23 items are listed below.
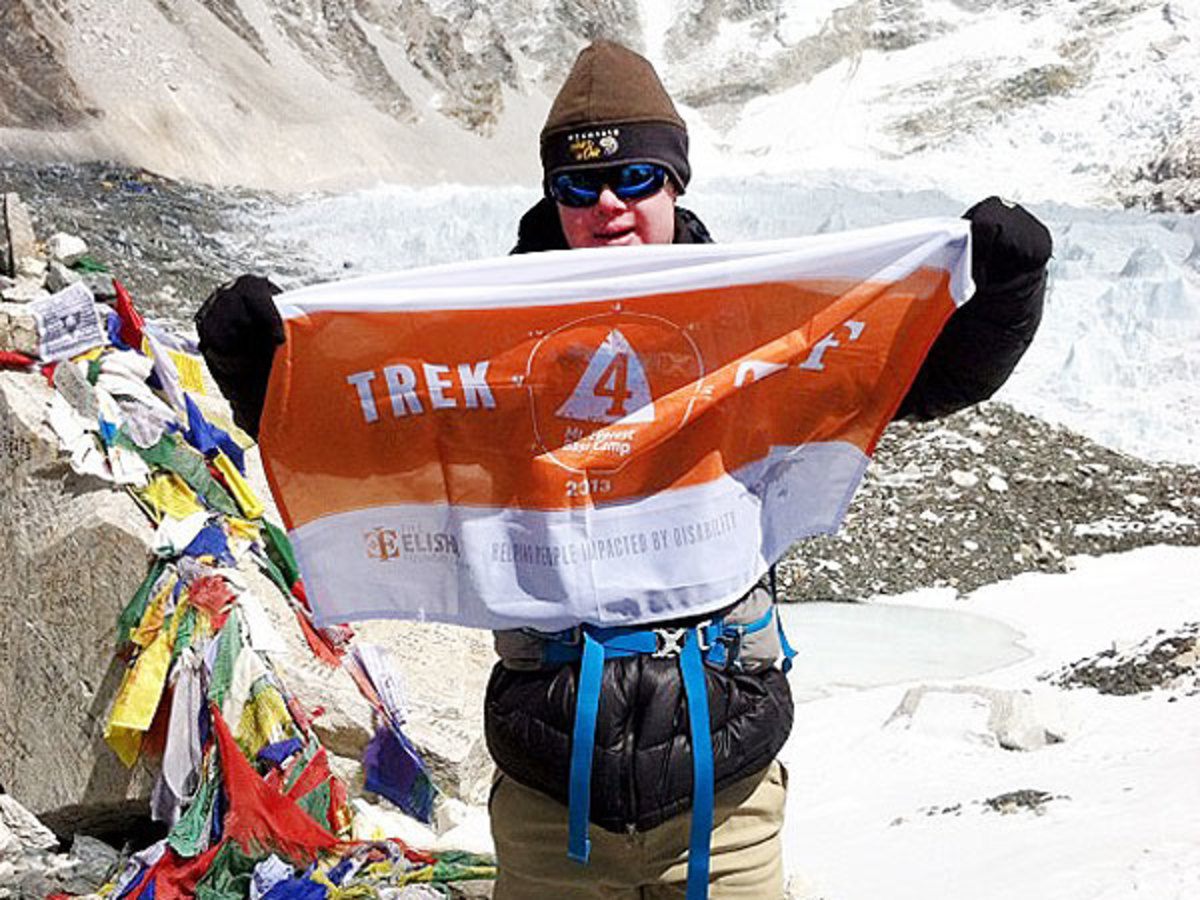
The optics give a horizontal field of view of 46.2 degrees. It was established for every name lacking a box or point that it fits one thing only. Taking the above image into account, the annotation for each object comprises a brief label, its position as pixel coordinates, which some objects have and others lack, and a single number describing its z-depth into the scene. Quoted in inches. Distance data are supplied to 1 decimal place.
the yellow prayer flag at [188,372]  177.2
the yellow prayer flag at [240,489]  164.7
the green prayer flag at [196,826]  131.7
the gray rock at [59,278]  178.7
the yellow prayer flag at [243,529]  160.6
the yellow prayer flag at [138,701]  140.5
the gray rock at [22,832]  147.1
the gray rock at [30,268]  181.2
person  68.4
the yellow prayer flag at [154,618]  144.7
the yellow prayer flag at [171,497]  152.9
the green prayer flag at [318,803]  137.9
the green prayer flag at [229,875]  128.2
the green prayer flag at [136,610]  145.6
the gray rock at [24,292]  170.7
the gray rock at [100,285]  179.3
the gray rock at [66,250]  188.1
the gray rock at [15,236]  182.5
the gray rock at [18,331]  161.5
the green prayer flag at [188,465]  157.6
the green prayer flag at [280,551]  165.0
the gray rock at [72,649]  147.5
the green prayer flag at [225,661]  139.6
